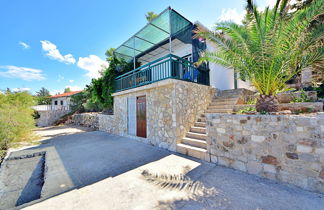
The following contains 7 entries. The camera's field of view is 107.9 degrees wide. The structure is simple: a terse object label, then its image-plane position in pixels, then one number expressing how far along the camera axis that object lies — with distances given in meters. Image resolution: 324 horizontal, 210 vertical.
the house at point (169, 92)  4.86
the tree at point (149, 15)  13.99
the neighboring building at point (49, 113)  15.51
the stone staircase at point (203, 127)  3.98
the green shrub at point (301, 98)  4.02
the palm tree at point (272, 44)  2.90
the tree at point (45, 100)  24.63
